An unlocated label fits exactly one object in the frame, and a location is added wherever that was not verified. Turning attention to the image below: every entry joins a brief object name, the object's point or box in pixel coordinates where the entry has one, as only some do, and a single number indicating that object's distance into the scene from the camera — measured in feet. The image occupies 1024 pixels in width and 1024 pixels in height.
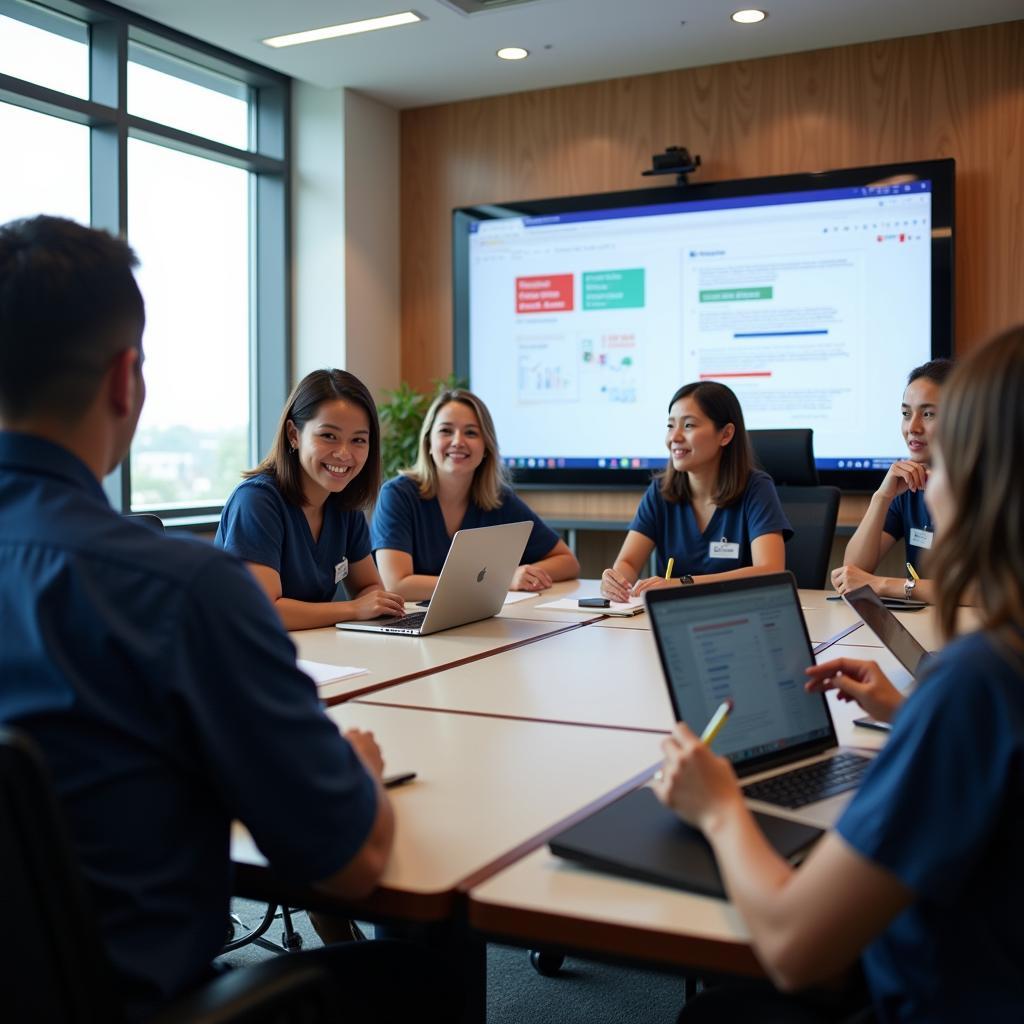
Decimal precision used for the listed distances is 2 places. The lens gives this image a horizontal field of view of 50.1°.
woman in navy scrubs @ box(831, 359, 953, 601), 10.31
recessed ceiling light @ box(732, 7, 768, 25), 14.96
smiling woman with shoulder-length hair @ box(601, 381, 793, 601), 11.25
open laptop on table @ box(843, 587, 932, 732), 6.20
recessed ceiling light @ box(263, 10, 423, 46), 15.17
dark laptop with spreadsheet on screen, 4.49
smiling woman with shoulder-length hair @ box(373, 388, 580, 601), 11.43
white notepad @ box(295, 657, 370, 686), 6.88
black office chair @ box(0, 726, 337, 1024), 2.77
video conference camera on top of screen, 16.87
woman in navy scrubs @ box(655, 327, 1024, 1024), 2.86
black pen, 4.72
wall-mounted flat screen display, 15.72
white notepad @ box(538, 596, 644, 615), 9.85
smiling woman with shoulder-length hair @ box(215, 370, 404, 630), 9.14
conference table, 3.53
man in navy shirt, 3.24
